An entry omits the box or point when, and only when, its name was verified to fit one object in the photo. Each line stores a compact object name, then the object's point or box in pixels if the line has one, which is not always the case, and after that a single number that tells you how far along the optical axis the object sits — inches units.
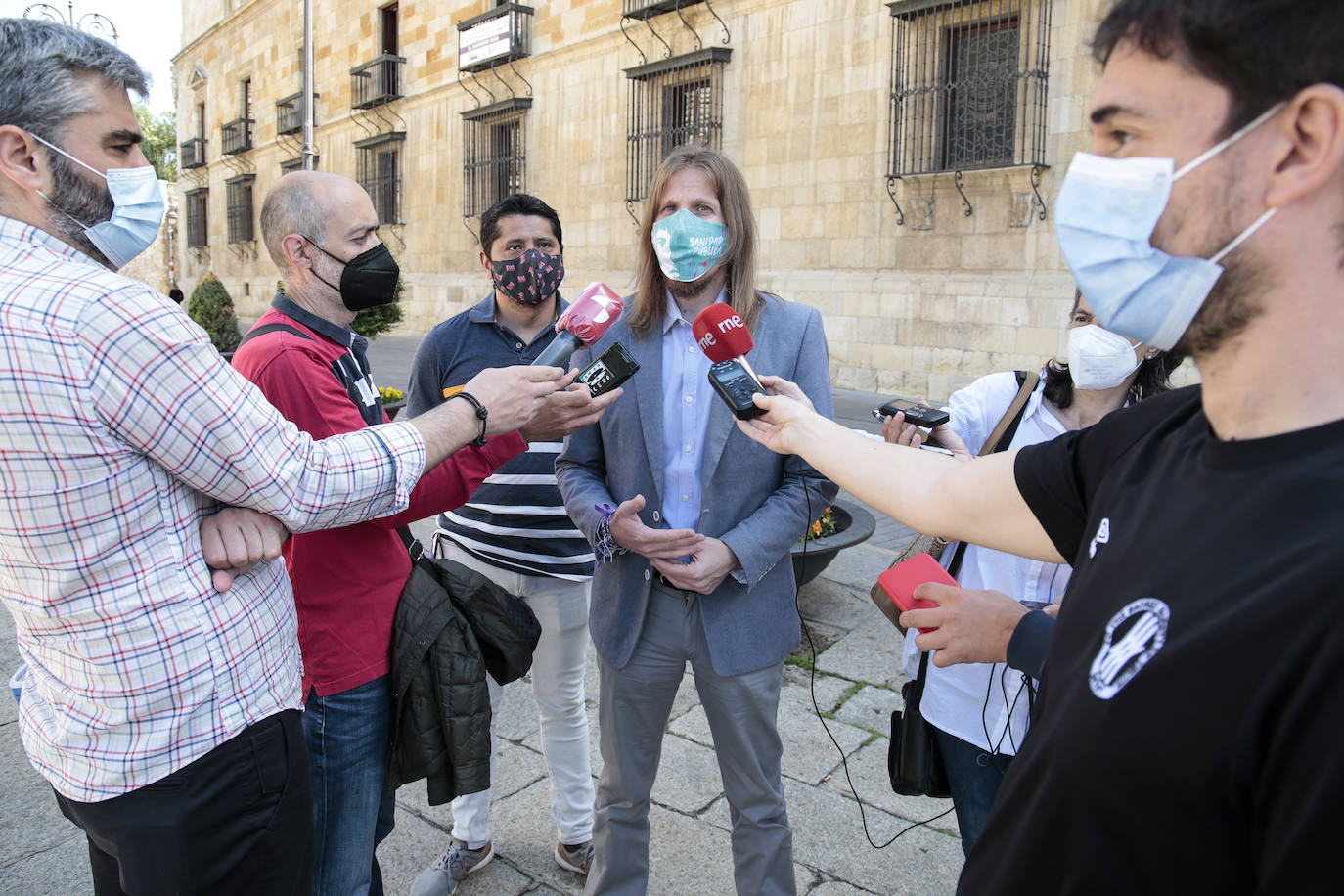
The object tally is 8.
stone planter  174.2
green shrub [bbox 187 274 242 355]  483.2
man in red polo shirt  75.1
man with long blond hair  90.9
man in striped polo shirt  111.5
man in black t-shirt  31.0
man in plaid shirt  50.9
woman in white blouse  81.4
